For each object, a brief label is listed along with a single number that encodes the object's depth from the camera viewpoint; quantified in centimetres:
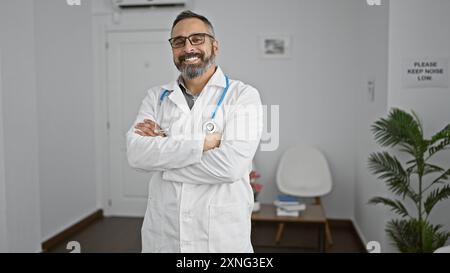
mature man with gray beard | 119
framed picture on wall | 302
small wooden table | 240
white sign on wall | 183
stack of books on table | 250
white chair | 309
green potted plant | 183
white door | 266
